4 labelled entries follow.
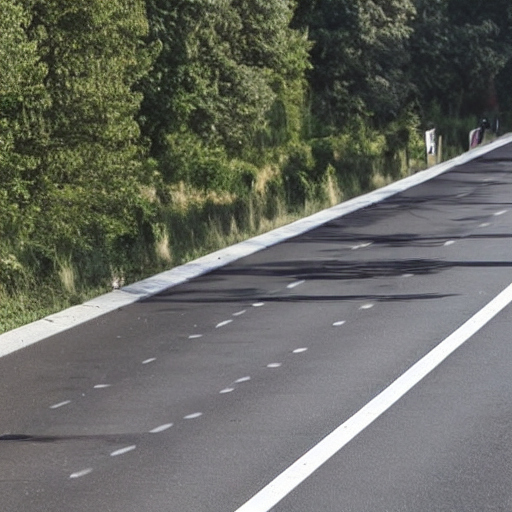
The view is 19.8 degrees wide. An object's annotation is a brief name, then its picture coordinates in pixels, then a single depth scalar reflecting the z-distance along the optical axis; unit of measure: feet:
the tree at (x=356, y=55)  139.95
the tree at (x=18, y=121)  59.72
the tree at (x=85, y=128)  71.15
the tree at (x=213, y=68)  97.50
